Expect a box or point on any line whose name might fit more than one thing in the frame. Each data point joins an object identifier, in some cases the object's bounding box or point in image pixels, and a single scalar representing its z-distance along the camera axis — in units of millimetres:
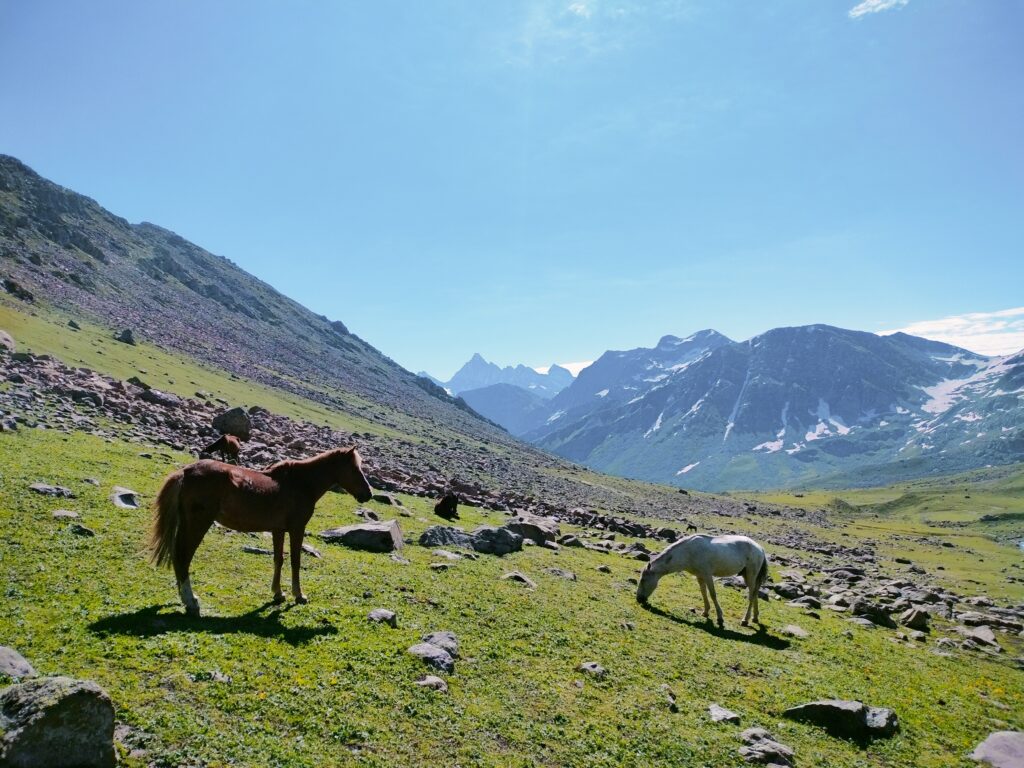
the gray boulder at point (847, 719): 13203
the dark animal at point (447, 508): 34094
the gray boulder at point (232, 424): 38094
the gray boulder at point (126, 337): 77581
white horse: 22281
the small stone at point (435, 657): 12023
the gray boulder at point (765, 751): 11086
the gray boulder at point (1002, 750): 13036
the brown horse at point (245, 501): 11898
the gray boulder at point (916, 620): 28109
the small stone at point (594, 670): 13559
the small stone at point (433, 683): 11148
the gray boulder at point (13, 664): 8117
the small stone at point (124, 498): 18386
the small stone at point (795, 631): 21609
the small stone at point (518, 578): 20547
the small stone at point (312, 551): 18125
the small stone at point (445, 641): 12875
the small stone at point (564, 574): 23370
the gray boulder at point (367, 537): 20766
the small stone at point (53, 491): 17167
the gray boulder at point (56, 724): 6520
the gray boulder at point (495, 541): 25172
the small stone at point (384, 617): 13476
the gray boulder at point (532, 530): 30922
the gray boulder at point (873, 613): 27609
